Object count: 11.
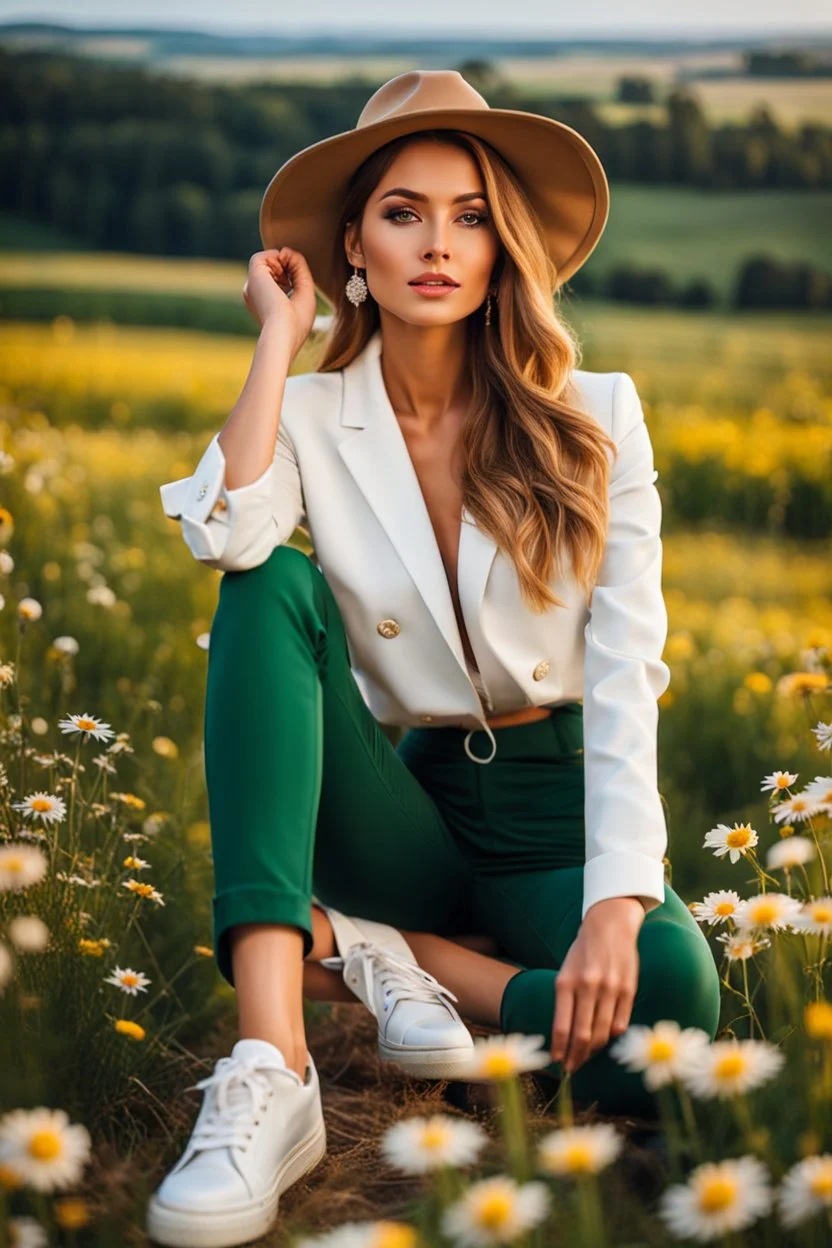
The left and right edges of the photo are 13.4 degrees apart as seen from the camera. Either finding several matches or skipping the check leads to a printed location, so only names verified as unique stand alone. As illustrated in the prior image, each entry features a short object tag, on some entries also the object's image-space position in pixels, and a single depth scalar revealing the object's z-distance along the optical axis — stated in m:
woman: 3.15
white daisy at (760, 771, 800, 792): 3.20
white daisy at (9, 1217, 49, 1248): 2.76
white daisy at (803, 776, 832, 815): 3.06
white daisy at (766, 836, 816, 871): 2.92
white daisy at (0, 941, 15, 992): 2.81
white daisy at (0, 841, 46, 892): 2.86
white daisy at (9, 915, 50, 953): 2.82
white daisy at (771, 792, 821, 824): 3.07
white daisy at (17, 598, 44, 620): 3.50
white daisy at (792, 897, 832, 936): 2.95
